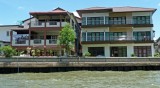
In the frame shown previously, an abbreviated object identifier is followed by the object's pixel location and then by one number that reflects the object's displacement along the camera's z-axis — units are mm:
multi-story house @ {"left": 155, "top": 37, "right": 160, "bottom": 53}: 49221
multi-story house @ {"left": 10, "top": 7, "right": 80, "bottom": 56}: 29020
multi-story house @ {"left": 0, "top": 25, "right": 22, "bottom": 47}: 34286
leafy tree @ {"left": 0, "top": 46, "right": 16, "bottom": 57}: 23626
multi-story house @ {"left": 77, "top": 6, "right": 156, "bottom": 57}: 30333
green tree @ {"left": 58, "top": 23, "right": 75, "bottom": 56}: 25803
